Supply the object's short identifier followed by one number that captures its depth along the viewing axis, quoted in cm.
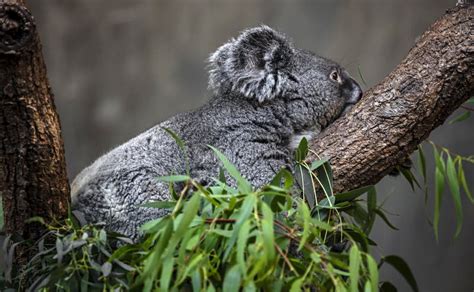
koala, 659
